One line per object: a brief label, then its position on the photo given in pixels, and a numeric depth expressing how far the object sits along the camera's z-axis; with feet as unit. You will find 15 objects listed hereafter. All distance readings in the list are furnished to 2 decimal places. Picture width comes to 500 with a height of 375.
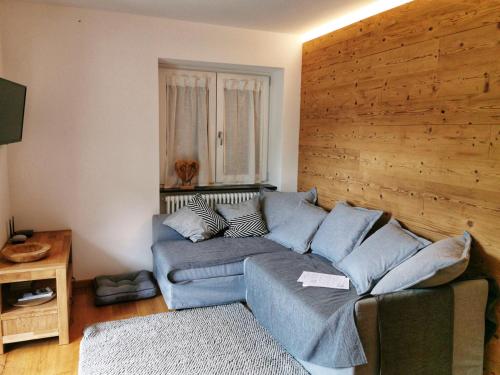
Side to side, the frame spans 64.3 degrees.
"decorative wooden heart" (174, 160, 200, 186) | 13.78
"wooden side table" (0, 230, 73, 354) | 8.83
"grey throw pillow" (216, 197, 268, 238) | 12.60
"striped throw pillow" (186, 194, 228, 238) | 12.39
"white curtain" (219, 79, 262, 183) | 14.48
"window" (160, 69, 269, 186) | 13.79
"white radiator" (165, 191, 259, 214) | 13.43
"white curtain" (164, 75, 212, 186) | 13.74
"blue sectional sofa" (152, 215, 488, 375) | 7.14
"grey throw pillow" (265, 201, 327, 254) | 11.49
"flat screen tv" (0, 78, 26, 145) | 8.47
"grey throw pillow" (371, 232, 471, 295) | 7.24
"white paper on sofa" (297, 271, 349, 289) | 8.89
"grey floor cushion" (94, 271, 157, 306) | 11.10
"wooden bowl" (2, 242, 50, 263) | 9.04
